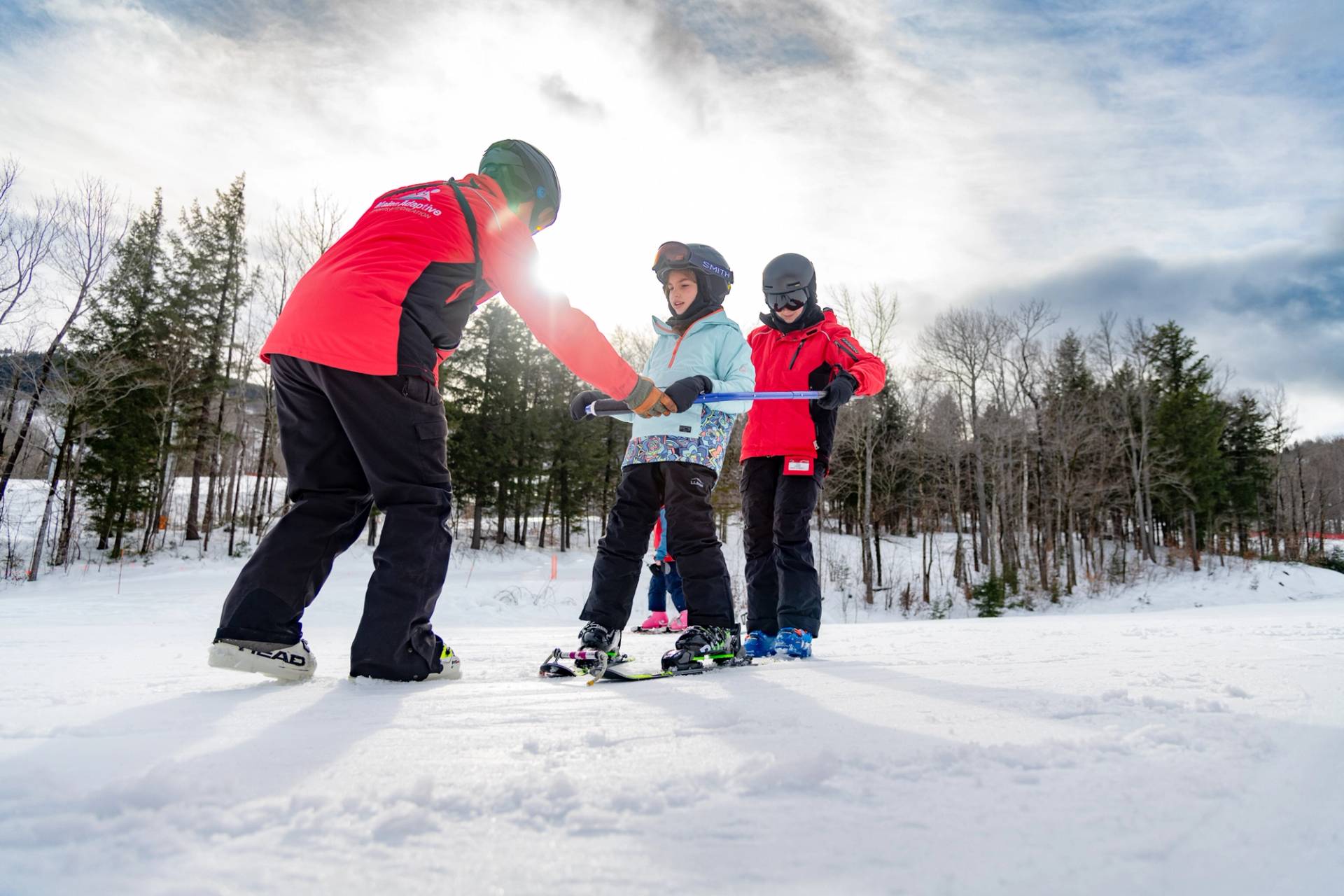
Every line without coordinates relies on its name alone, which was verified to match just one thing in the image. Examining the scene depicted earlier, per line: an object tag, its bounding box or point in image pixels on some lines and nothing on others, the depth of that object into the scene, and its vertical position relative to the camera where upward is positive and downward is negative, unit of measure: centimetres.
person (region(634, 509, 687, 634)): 736 -67
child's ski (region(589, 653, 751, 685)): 236 -53
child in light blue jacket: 285 +24
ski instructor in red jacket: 214 +34
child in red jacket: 342 +45
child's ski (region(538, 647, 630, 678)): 243 -50
